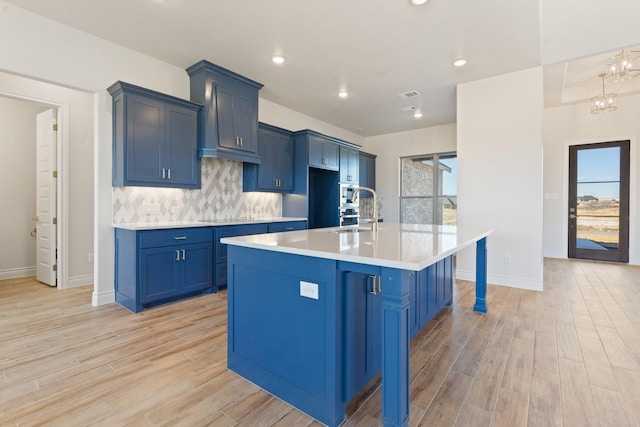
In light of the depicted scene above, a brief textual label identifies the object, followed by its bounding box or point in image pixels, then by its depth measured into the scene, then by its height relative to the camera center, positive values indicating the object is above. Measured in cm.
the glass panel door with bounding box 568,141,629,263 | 552 +20
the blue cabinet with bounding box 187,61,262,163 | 376 +131
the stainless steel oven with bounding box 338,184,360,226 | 587 +8
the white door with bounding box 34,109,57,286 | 399 +19
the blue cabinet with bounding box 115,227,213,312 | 305 -57
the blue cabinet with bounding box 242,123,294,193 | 466 +75
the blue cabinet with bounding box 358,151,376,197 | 693 +98
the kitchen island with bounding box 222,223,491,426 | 133 -55
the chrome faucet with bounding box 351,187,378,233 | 259 -10
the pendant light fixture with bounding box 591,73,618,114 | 473 +181
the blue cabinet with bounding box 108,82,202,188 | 317 +82
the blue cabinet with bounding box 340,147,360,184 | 602 +95
